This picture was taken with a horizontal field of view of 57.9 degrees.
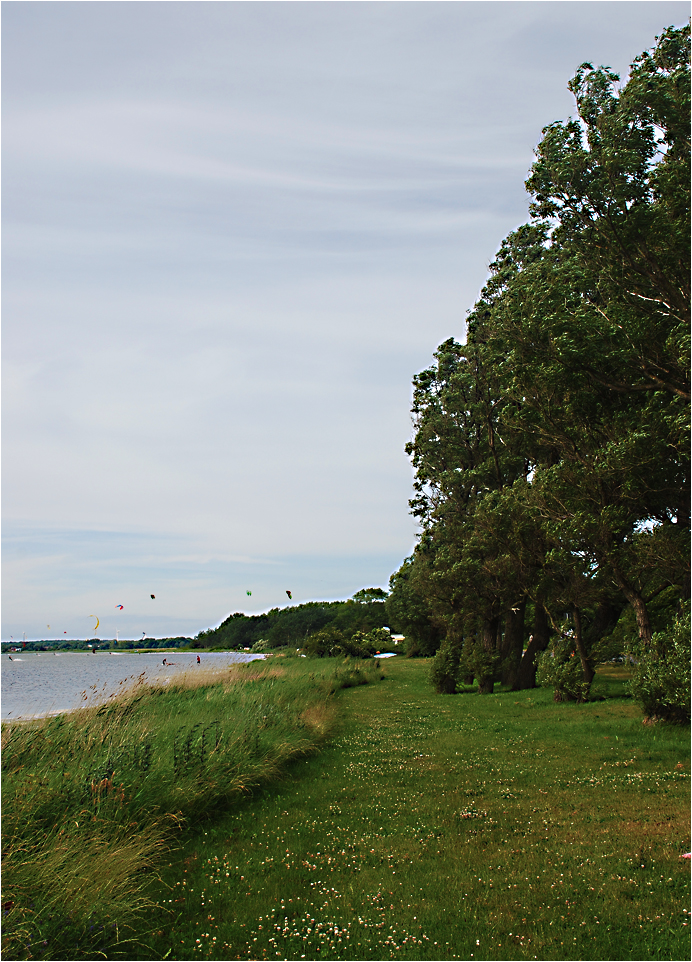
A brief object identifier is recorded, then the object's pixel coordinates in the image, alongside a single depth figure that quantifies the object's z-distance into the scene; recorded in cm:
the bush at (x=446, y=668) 3011
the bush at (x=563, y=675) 2211
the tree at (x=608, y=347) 1377
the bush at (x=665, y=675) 1351
